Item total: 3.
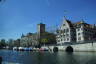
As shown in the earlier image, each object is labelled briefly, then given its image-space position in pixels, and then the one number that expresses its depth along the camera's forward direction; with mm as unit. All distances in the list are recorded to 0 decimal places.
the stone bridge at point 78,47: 44229
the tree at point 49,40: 72329
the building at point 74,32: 53527
